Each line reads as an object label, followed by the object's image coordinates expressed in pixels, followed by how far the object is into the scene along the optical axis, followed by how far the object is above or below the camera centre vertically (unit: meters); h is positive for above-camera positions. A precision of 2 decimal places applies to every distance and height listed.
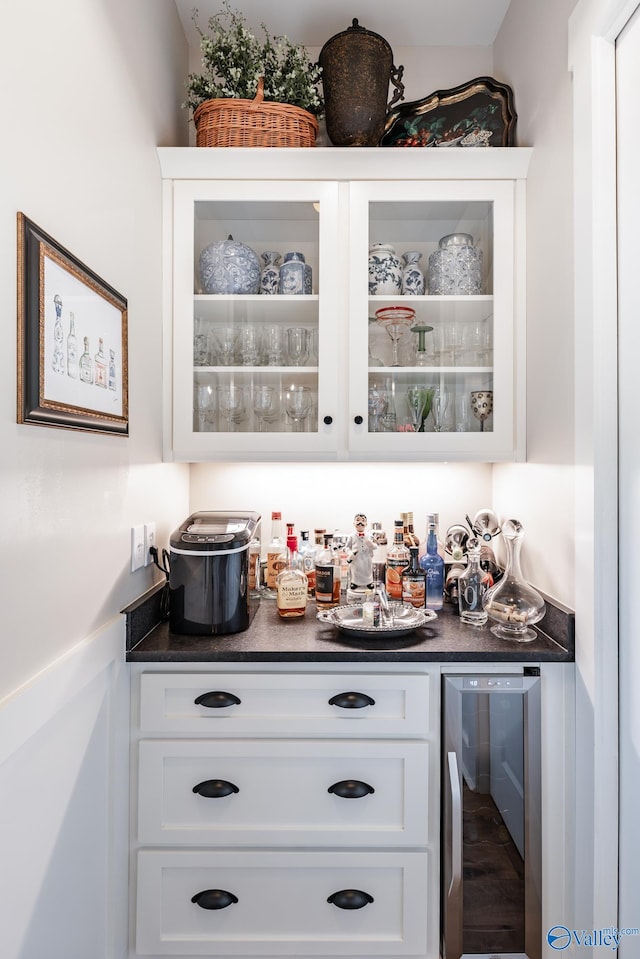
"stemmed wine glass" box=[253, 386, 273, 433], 1.73 +0.23
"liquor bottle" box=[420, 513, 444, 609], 1.74 -0.29
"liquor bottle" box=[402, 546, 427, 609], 1.70 -0.35
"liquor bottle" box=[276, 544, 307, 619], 1.62 -0.35
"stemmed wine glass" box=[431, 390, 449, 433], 1.72 +0.21
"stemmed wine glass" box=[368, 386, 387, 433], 1.72 +0.21
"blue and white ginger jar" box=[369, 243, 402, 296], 1.73 +0.65
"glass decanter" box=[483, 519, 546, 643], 1.46 -0.35
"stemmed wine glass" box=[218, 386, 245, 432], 1.73 +0.22
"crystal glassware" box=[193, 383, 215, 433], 1.73 +0.22
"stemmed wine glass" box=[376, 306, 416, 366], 1.73 +0.49
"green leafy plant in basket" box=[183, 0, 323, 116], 1.68 +1.26
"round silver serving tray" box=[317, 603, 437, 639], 1.45 -0.40
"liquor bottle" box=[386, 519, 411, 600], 1.75 -0.28
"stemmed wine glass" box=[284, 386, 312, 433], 1.73 +0.22
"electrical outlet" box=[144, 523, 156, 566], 1.55 -0.18
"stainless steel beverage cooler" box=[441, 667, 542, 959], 1.33 -0.85
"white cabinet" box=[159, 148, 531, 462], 1.69 +0.52
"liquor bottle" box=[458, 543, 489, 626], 1.60 -0.34
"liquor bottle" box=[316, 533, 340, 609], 1.75 -0.34
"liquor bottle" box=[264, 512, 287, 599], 1.87 -0.29
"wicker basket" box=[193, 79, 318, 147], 1.66 +1.07
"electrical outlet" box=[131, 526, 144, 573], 1.47 -0.19
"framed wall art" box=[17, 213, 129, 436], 0.94 +0.26
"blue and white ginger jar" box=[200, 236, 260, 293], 1.74 +0.65
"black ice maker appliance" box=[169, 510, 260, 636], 1.48 -0.29
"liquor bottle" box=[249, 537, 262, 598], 1.86 -0.33
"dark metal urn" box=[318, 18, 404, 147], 1.69 +1.22
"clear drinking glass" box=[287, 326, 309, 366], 1.73 +0.41
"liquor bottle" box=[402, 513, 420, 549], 1.87 -0.20
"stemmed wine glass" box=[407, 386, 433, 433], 1.73 +0.22
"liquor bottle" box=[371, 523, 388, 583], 1.93 -0.28
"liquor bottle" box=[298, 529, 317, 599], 1.88 -0.30
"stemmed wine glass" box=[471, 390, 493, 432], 1.71 +0.22
